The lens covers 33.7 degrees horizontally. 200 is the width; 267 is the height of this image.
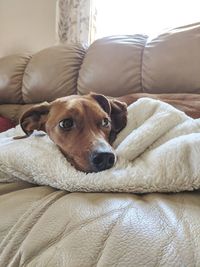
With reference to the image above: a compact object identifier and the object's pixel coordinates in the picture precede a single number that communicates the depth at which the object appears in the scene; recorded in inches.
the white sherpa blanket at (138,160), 30.2
